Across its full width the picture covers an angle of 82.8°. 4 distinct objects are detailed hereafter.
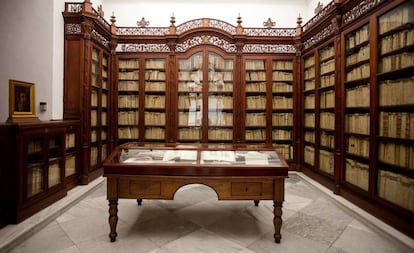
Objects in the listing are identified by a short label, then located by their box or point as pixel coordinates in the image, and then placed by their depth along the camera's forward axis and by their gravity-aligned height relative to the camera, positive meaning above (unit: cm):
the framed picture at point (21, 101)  273 +25
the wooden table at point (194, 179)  221 -53
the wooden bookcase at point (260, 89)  284 +65
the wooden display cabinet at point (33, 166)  249 -54
